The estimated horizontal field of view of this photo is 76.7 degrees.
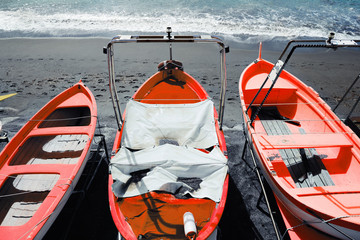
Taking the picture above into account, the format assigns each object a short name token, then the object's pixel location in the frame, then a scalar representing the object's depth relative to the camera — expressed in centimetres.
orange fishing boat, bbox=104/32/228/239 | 343
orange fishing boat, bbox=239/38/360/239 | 351
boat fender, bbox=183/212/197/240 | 297
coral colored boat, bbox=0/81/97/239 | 381
